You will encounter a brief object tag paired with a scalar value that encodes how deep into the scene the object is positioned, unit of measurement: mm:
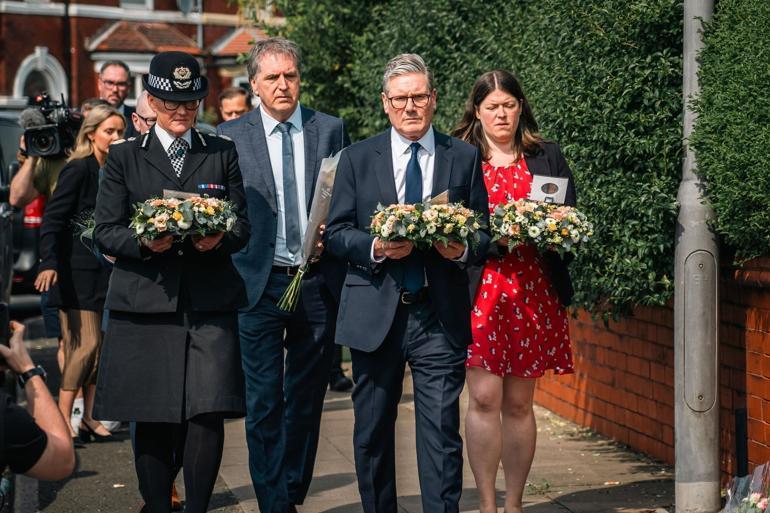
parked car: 15562
